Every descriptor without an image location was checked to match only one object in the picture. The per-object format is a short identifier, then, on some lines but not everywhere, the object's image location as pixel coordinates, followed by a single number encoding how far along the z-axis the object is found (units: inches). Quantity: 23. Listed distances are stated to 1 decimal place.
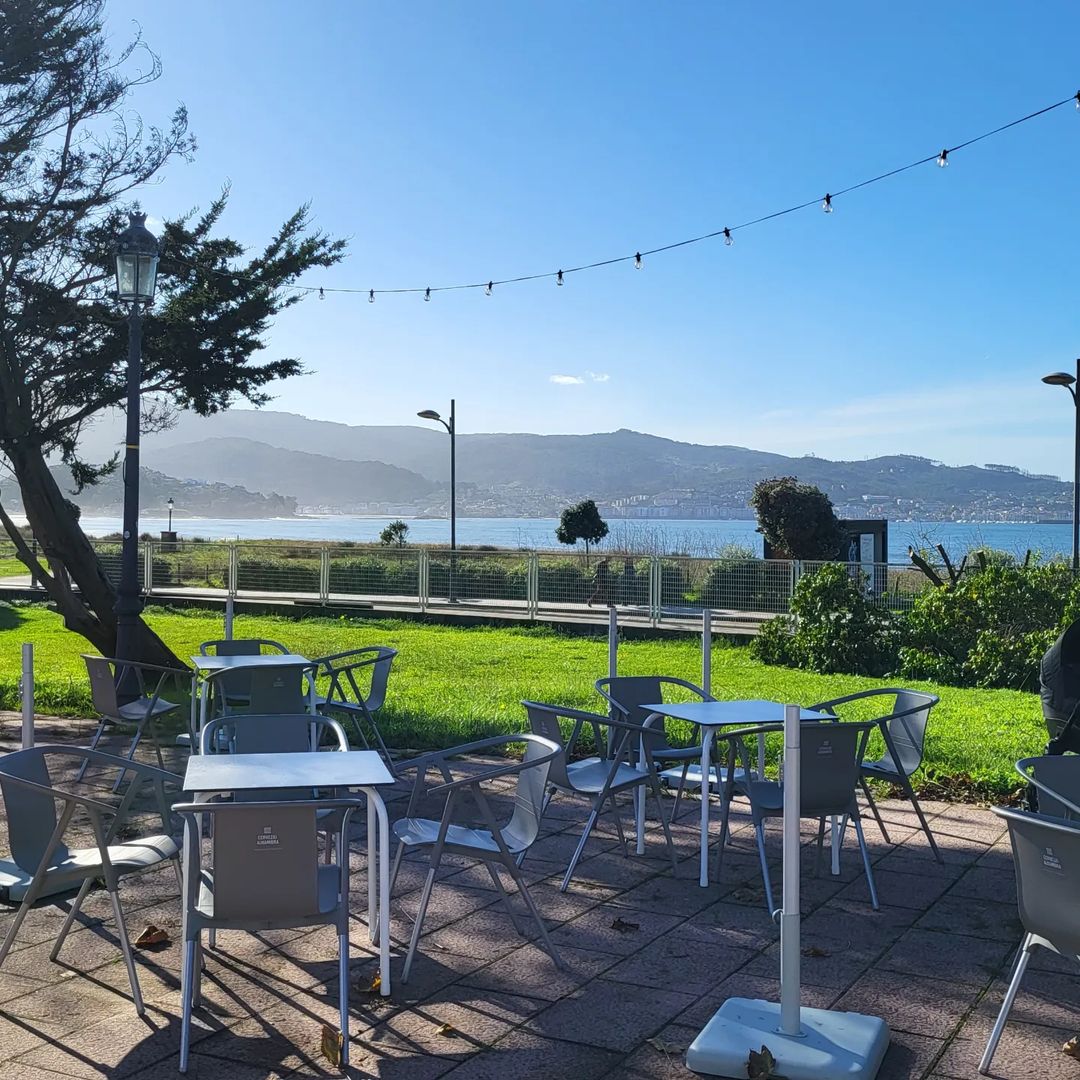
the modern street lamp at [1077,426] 816.3
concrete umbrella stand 131.3
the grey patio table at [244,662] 290.7
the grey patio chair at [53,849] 148.7
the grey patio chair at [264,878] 135.3
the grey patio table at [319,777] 153.9
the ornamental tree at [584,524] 1130.7
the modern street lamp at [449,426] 1359.5
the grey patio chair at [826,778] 195.8
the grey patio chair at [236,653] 320.2
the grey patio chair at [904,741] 225.7
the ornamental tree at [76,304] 450.9
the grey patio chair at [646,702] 251.3
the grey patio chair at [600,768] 206.1
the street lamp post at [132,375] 366.0
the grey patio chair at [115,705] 290.8
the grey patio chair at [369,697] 319.0
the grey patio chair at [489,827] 164.7
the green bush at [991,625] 532.7
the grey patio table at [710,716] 215.2
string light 424.9
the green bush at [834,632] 591.5
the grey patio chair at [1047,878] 124.2
